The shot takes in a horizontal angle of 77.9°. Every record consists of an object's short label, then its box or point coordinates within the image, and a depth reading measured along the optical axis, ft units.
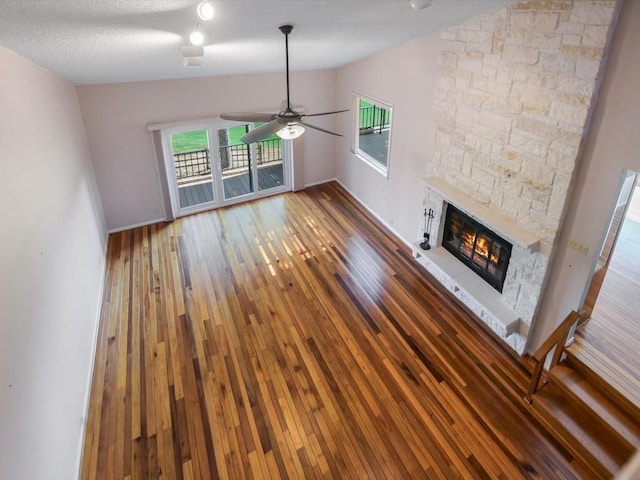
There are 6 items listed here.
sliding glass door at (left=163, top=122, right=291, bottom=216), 22.07
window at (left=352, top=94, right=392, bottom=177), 22.61
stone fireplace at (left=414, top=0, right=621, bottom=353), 10.65
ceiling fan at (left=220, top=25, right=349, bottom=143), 11.18
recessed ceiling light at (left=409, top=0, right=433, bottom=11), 9.58
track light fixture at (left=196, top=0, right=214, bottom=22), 8.42
